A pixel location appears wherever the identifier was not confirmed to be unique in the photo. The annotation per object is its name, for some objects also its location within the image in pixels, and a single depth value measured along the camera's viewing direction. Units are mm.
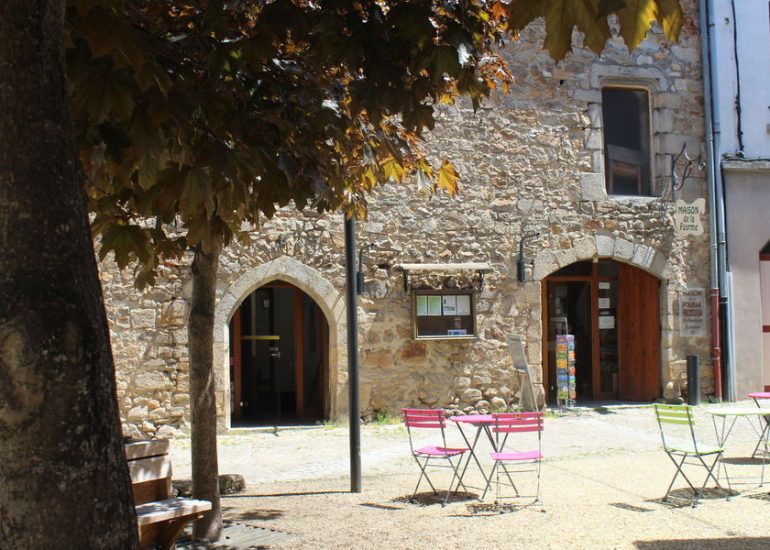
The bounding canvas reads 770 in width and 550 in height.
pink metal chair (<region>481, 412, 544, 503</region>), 6605
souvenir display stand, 11820
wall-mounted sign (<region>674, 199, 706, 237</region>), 12430
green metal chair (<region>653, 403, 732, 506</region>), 6668
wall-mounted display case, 11469
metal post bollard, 12164
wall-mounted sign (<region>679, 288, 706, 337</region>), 12414
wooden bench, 4980
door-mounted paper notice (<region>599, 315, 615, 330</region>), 13133
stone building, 10906
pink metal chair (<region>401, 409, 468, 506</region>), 6949
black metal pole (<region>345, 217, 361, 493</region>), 7121
